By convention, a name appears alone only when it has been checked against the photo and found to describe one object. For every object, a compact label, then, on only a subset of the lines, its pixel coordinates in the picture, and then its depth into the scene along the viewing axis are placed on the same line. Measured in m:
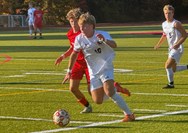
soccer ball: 9.88
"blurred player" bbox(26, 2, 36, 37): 44.75
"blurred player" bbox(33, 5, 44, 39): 43.49
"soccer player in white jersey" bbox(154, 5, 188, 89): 14.91
